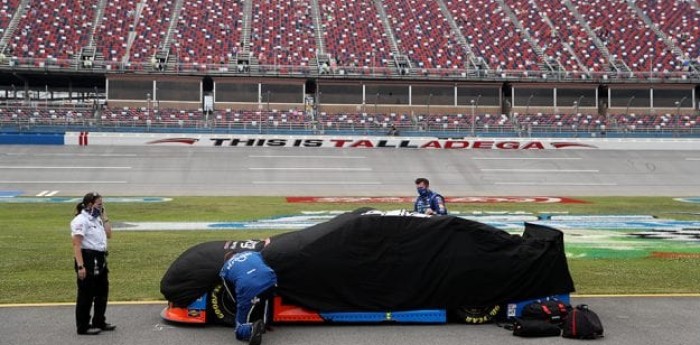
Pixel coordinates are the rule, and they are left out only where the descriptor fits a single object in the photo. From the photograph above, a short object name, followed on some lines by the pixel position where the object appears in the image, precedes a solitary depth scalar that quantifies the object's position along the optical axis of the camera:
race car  7.80
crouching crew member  7.18
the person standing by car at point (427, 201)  11.23
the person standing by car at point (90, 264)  7.49
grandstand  49.56
